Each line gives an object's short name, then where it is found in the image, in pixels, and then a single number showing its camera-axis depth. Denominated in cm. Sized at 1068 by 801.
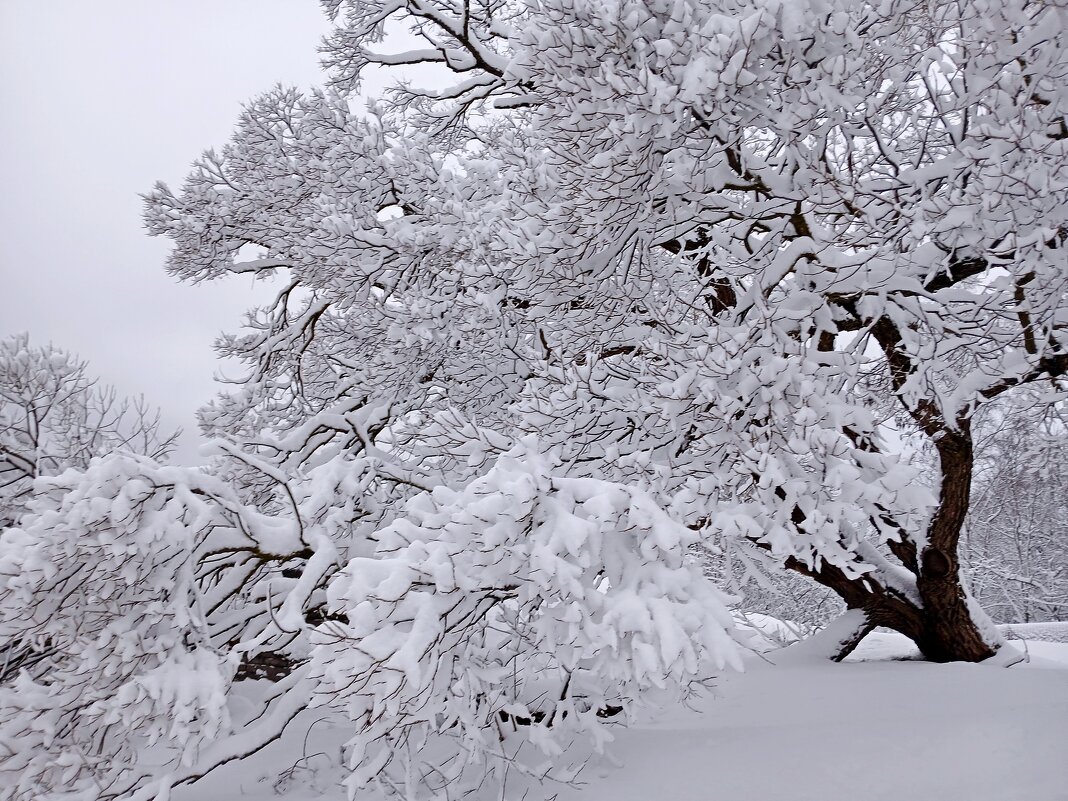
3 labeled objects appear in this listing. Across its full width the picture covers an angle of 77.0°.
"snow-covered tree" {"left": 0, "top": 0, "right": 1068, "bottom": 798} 291
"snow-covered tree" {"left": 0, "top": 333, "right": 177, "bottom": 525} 512
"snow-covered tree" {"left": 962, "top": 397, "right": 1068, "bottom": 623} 1391
